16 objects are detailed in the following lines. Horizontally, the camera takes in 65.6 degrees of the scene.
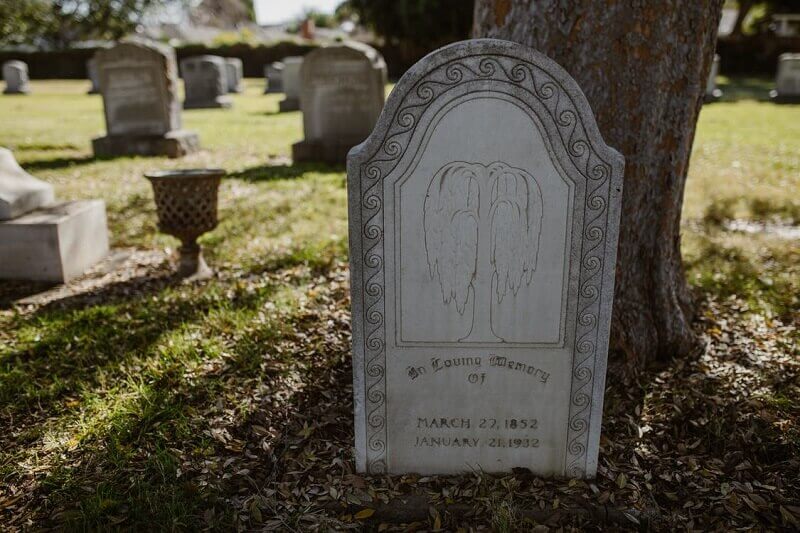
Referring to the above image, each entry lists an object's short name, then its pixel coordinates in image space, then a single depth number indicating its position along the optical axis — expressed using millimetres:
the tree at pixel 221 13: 62031
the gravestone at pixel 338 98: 9398
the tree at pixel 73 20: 36938
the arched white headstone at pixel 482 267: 2311
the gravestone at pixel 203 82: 18828
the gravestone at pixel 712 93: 19628
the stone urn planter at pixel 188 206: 4797
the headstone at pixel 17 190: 4750
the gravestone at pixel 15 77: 23297
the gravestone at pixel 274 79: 25531
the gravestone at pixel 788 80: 18719
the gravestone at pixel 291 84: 18719
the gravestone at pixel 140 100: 9891
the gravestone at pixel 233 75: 24422
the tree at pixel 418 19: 28750
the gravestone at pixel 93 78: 23844
